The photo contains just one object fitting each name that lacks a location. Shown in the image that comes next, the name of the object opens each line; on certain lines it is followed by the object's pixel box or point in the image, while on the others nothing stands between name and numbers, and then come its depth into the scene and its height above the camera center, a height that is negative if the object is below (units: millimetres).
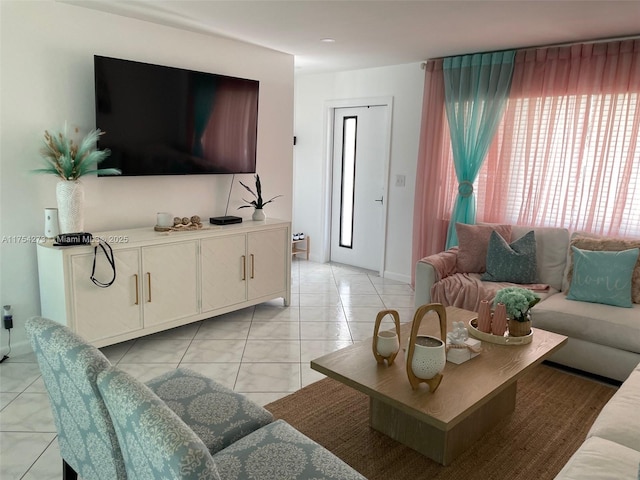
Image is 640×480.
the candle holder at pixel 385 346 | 2277 -822
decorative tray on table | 2588 -878
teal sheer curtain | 4344 +576
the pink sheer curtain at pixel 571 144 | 3754 +257
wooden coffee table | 1981 -928
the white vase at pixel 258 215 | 4320 -445
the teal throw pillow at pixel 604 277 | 3258 -683
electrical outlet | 3191 -1052
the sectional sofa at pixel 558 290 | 3027 -861
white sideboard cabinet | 3049 -834
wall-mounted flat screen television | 3387 +326
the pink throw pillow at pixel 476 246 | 4031 -611
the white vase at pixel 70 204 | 3098 -292
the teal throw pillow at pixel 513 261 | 3797 -684
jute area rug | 2232 -1336
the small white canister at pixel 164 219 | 3596 -425
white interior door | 5637 -211
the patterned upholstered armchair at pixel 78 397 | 1418 -733
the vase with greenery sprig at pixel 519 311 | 2645 -742
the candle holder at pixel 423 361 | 2041 -796
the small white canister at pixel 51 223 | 3156 -421
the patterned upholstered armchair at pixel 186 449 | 1068 -700
